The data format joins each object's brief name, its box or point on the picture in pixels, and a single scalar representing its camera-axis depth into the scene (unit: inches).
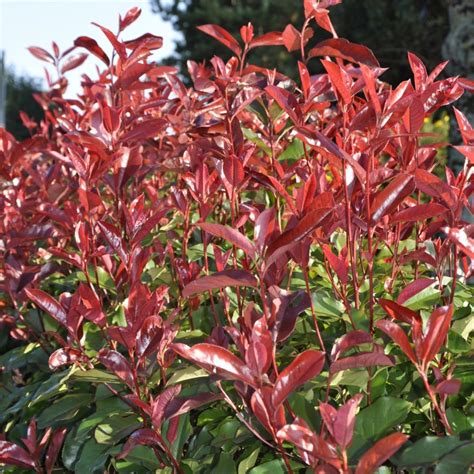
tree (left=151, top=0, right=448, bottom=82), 366.0
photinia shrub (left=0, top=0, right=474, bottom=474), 45.4
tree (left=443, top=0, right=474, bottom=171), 220.7
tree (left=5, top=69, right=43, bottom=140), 938.1
